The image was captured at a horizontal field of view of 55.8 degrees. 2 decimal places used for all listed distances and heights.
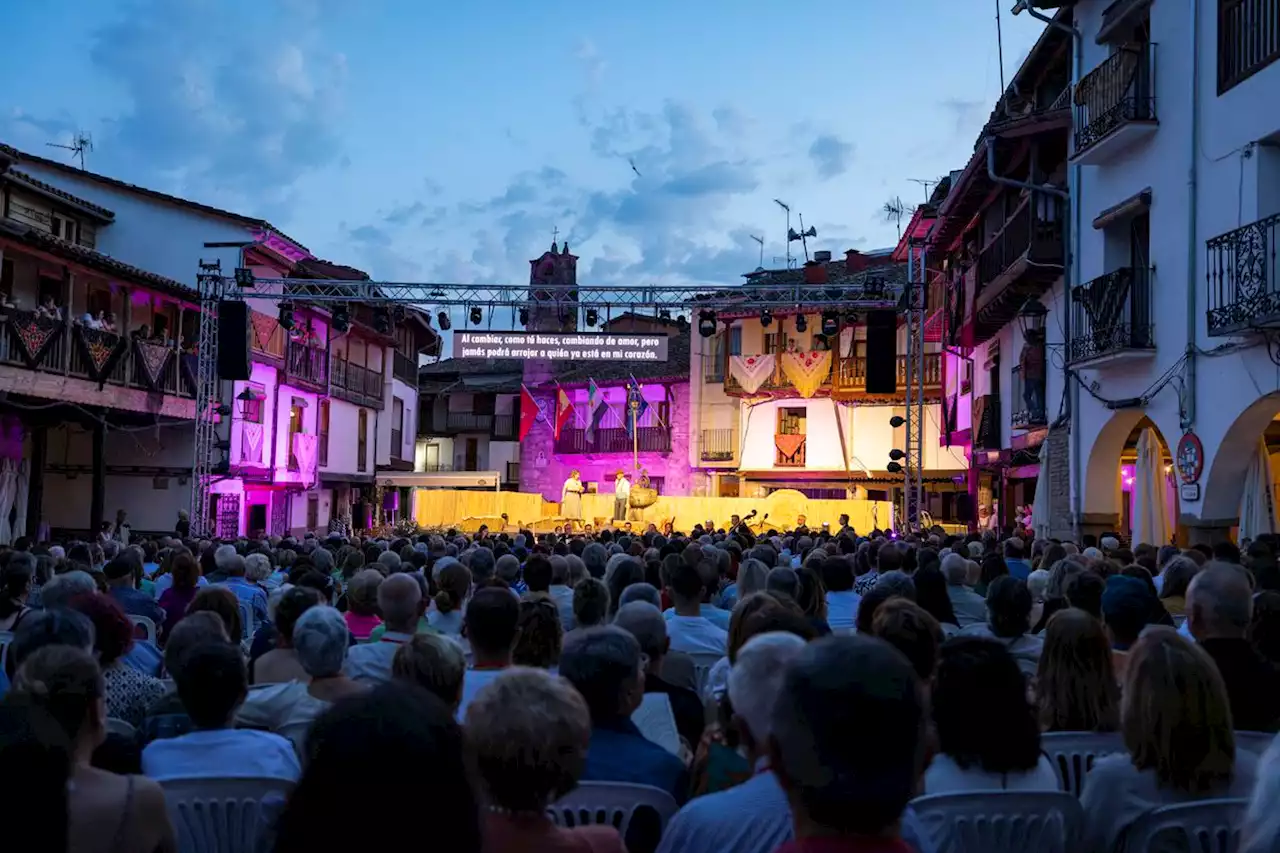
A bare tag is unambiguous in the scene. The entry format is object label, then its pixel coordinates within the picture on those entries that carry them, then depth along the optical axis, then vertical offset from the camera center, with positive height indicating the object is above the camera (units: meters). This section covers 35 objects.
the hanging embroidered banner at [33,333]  20.39 +2.46
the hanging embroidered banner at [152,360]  24.56 +2.44
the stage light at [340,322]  27.52 +3.71
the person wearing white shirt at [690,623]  7.20 -0.80
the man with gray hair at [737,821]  3.02 -0.83
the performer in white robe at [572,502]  36.56 -0.40
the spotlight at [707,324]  25.88 +3.78
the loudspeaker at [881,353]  25.48 +3.05
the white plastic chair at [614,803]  3.80 -0.99
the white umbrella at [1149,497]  15.22 +0.07
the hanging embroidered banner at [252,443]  30.36 +0.97
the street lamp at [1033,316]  18.64 +3.06
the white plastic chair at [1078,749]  4.51 -0.92
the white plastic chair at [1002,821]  3.71 -0.99
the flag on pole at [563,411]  49.22 +3.19
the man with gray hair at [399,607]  6.46 -0.66
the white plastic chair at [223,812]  3.95 -1.08
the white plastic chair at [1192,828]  3.63 -0.97
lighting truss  24.95 +3.98
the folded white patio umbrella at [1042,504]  18.84 -0.06
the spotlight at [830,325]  26.51 +3.75
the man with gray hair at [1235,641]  5.00 -0.61
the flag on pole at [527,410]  50.91 +3.27
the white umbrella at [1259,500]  13.11 +0.06
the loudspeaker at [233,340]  25.00 +2.90
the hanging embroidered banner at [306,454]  34.88 +0.82
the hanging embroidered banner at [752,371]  42.31 +4.31
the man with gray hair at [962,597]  9.09 -0.75
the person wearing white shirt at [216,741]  4.05 -0.89
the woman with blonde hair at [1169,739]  3.61 -0.71
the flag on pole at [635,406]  44.91 +3.23
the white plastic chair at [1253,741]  4.42 -0.87
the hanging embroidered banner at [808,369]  41.00 +4.26
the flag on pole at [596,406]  45.25 +3.13
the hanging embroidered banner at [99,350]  22.42 +2.41
